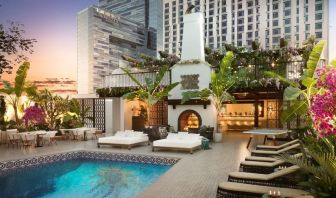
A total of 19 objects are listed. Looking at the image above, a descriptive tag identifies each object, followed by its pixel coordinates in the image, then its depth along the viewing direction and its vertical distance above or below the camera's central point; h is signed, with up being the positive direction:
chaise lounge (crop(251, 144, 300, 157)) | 8.41 -1.34
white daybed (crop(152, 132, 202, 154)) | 10.80 -1.39
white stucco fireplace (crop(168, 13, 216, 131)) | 15.45 +1.46
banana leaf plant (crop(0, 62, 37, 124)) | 14.42 +0.87
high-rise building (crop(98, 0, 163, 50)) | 105.12 +32.82
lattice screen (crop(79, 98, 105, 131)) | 19.20 -0.36
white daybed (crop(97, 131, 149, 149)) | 12.04 -1.41
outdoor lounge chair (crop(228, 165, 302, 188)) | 5.32 -1.34
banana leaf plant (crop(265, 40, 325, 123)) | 8.86 +0.37
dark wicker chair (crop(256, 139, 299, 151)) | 9.27 -1.35
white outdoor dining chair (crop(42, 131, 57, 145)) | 12.84 -1.42
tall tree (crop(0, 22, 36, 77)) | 9.85 +2.02
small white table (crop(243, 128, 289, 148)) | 11.02 -1.06
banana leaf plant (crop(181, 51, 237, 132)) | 13.83 +0.73
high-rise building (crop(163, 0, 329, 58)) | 60.88 +18.06
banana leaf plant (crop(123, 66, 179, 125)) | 14.93 +0.61
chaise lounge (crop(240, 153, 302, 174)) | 6.58 -1.36
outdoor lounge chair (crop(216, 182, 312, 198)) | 4.59 -1.35
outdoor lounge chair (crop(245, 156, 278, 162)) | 7.19 -1.32
